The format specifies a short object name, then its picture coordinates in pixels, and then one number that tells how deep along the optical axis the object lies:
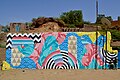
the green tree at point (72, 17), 27.43
